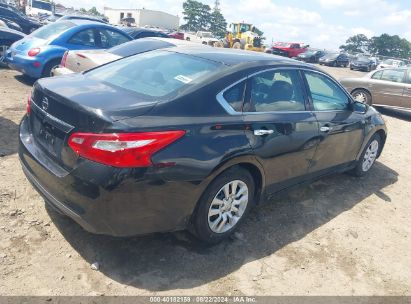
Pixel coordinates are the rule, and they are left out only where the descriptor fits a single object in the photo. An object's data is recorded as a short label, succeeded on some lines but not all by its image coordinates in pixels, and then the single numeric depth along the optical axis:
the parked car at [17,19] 17.94
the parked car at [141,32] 12.89
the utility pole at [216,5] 104.69
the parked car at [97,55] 6.55
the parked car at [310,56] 34.03
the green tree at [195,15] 96.00
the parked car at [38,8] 38.91
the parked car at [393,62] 32.10
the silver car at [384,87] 10.70
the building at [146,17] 65.25
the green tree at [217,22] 98.69
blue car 7.86
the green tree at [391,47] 97.50
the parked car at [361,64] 34.09
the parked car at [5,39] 9.17
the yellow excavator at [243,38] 29.52
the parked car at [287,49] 34.53
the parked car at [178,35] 30.40
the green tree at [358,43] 108.38
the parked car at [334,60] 34.38
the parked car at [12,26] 14.03
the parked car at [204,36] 32.19
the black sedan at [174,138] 2.55
